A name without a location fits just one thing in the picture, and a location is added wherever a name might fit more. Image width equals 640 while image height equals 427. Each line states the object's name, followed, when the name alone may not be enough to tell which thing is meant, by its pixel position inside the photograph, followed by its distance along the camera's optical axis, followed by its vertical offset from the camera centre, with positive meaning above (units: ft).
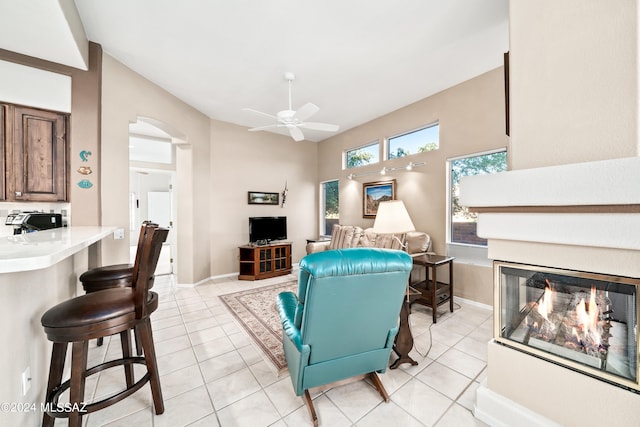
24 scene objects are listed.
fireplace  3.63 -1.42
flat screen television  16.31 -1.06
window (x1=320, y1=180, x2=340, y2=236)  19.47 +0.64
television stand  15.44 -3.23
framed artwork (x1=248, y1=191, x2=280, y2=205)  17.15 +1.16
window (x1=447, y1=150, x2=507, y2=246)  10.56 +1.58
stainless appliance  6.72 -0.22
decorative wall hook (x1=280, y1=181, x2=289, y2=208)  18.66 +1.51
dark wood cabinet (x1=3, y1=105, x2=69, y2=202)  7.40 +1.96
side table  9.43 -3.29
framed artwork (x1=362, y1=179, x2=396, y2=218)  14.68 +1.25
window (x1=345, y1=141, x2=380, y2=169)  16.10 +4.19
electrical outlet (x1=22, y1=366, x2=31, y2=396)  4.26 -3.08
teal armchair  4.18 -1.99
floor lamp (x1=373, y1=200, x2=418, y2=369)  8.00 -0.20
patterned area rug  7.45 -4.32
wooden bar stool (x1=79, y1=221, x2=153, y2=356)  6.39 -1.78
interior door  27.04 +0.80
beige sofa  12.03 -1.57
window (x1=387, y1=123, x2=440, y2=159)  12.71 +4.16
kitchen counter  3.21 -1.74
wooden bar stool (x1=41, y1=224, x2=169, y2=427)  3.88 -1.93
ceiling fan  9.58 +4.11
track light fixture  13.27 +2.73
